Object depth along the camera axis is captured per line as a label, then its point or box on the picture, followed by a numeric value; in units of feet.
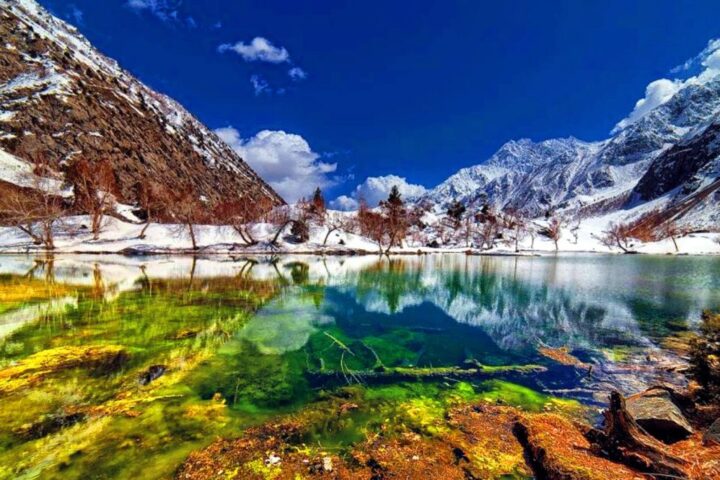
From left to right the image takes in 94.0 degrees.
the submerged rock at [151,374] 28.35
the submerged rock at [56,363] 26.96
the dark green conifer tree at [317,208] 235.20
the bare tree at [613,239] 311.88
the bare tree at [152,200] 203.21
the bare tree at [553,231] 329.89
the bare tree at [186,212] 172.56
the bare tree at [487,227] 320.87
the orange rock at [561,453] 16.43
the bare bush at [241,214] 191.11
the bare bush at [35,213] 152.35
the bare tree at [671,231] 286.89
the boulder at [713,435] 18.10
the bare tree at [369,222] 266.36
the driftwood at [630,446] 16.14
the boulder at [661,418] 19.49
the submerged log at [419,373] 30.96
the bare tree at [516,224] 372.05
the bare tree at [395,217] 238.85
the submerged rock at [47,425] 20.13
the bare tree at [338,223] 217.66
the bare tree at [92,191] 182.09
